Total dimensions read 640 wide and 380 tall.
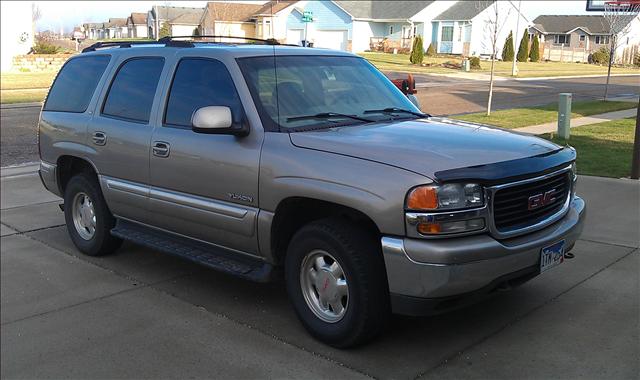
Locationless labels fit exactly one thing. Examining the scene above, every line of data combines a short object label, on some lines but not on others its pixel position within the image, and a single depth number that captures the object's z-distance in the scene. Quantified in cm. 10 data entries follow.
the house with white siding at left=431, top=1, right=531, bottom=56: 5845
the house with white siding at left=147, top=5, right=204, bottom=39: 8500
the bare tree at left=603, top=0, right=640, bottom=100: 1190
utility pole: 3903
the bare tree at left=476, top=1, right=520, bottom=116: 5366
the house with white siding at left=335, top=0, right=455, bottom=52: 6094
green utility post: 1274
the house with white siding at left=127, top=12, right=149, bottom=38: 10375
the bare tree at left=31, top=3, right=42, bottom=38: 6020
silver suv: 370
